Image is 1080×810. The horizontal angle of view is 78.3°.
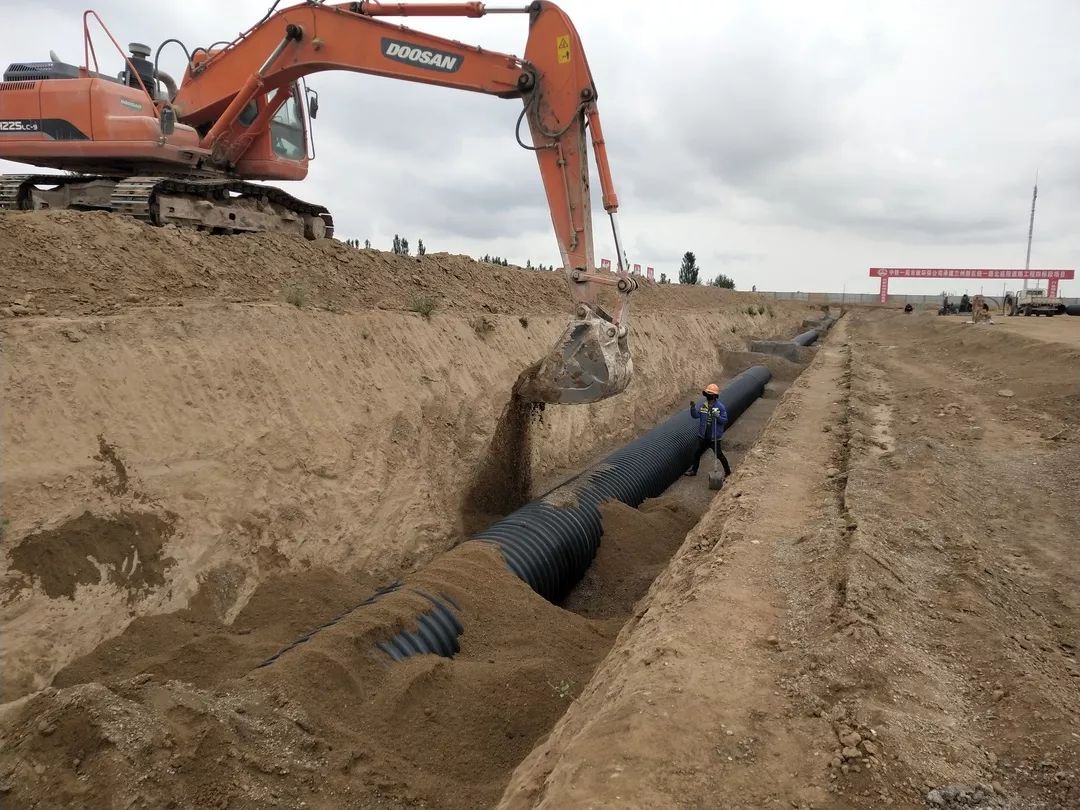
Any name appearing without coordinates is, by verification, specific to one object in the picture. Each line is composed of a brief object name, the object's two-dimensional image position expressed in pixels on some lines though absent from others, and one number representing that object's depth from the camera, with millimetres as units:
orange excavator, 8070
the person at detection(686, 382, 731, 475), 11586
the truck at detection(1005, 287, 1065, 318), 38562
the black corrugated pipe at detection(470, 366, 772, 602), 6934
